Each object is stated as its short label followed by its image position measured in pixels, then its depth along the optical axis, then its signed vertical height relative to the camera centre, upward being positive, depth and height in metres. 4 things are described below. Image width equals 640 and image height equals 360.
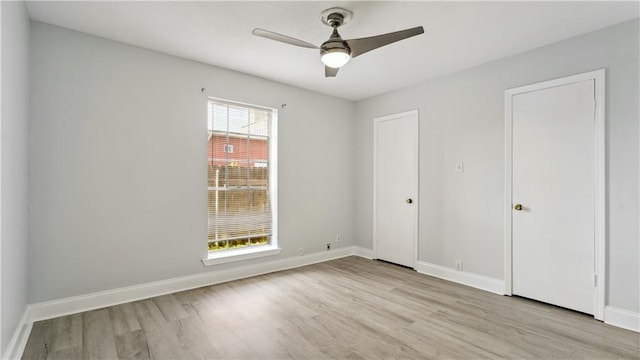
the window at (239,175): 3.91 +0.05
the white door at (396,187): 4.48 -0.13
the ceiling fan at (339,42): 2.37 +1.11
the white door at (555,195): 2.92 -0.15
